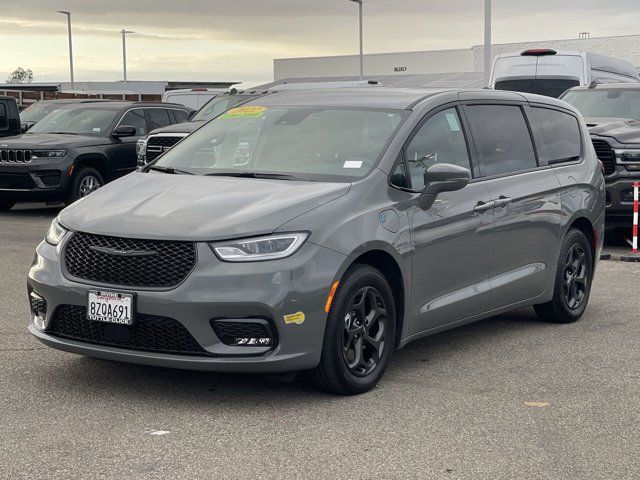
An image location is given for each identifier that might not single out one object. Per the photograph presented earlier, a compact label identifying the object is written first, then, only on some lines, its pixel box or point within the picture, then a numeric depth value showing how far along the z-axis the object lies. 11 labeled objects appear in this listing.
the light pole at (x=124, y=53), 77.94
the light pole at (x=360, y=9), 45.94
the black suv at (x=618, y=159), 13.72
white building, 56.06
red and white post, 13.12
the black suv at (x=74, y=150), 16.53
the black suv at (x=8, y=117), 18.73
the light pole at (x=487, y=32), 27.72
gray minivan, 5.74
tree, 144.49
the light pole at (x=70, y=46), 66.94
